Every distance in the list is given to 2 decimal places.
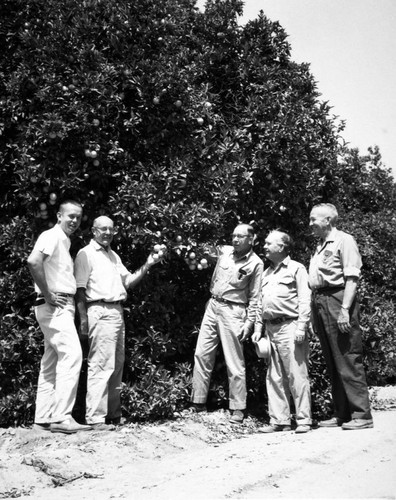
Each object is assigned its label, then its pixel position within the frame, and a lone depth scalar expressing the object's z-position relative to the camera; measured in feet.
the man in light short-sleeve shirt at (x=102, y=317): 20.22
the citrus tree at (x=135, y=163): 22.47
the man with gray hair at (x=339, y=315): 19.90
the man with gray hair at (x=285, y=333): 20.89
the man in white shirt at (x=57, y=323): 19.13
